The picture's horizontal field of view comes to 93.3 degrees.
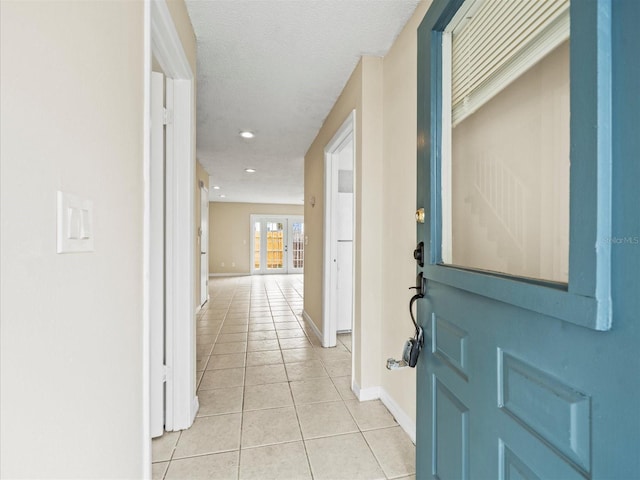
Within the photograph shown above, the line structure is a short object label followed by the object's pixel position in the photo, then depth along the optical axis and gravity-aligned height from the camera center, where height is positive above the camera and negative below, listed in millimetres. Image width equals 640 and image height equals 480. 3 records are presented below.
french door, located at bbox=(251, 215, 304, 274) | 9586 -153
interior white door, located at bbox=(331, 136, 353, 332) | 3574 -41
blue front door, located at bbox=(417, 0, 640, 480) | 496 -173
